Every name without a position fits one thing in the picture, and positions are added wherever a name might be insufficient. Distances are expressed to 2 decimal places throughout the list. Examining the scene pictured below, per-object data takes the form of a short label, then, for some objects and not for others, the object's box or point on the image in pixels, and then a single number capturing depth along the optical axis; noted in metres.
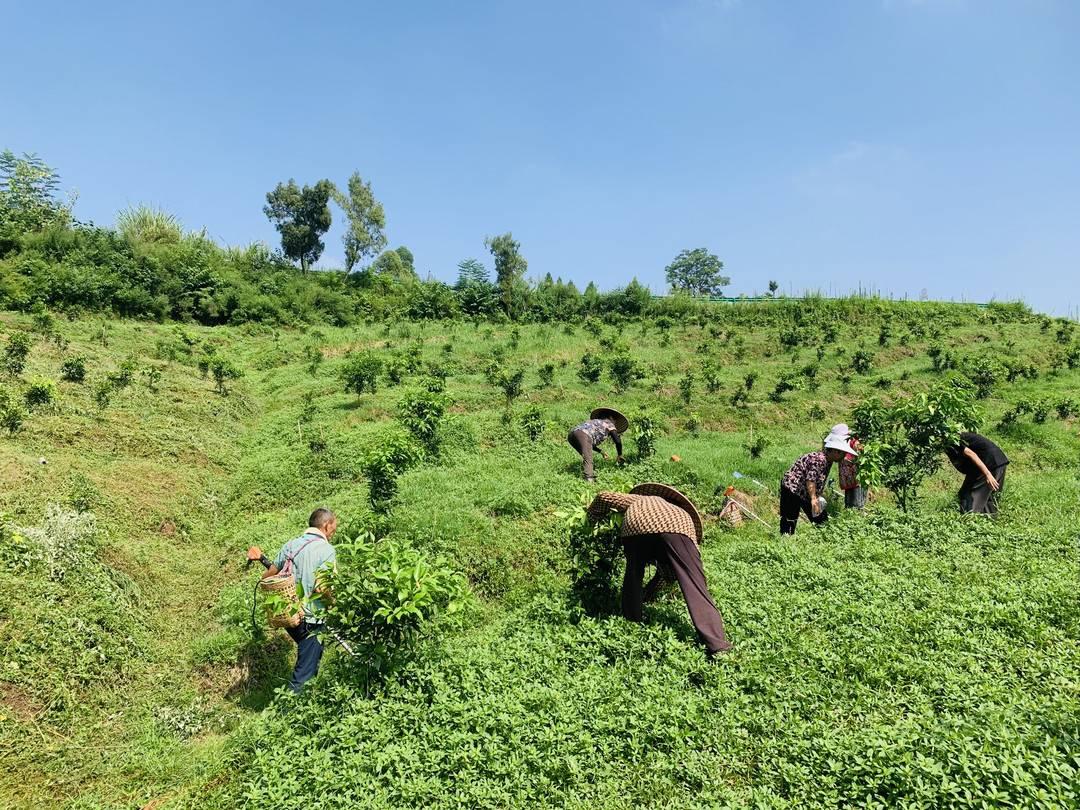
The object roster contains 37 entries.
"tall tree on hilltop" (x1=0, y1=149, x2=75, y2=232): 29.03
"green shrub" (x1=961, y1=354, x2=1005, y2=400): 16.77
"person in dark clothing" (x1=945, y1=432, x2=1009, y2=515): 7.65
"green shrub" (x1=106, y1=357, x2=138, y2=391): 12.49
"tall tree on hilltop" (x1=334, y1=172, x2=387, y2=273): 37.78
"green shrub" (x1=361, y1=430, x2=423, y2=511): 8.46
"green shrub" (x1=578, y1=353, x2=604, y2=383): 17.80
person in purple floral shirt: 7.31
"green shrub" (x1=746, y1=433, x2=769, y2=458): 12.17
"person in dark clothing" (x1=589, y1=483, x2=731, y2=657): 4.64
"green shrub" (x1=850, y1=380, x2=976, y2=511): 7.51
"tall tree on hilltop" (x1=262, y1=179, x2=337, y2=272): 35.56
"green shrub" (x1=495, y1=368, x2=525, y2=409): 15.45
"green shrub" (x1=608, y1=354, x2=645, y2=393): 17.02
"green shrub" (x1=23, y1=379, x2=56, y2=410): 10.03
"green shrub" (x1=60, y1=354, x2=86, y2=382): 12.22
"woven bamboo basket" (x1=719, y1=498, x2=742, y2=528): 9.31
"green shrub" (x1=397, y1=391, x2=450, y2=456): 11.39
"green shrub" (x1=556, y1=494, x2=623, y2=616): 5.55
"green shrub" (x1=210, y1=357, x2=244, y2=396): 15.25
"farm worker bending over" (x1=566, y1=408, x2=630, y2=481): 9.80
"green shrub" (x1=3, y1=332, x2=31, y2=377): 11.35
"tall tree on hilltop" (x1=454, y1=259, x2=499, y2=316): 31.61
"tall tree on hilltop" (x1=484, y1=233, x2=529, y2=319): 36.69
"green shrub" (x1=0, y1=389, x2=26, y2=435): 8.88
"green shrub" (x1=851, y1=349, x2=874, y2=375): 19.09
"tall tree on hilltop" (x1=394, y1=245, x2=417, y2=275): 45.50
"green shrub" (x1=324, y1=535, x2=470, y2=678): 4.27
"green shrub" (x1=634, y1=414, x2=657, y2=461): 11.22
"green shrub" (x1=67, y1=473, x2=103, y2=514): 7.29
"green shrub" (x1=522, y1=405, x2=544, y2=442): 12.42
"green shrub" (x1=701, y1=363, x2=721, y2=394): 17.03
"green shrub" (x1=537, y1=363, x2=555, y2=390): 17.38
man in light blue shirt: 4.97
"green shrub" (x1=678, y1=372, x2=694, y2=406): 16.03
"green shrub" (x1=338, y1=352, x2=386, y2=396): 15.48
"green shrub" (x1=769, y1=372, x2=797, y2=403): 16.30
